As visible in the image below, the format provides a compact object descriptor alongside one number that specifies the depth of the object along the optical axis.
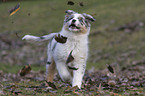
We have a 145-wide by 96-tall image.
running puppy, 13.91
